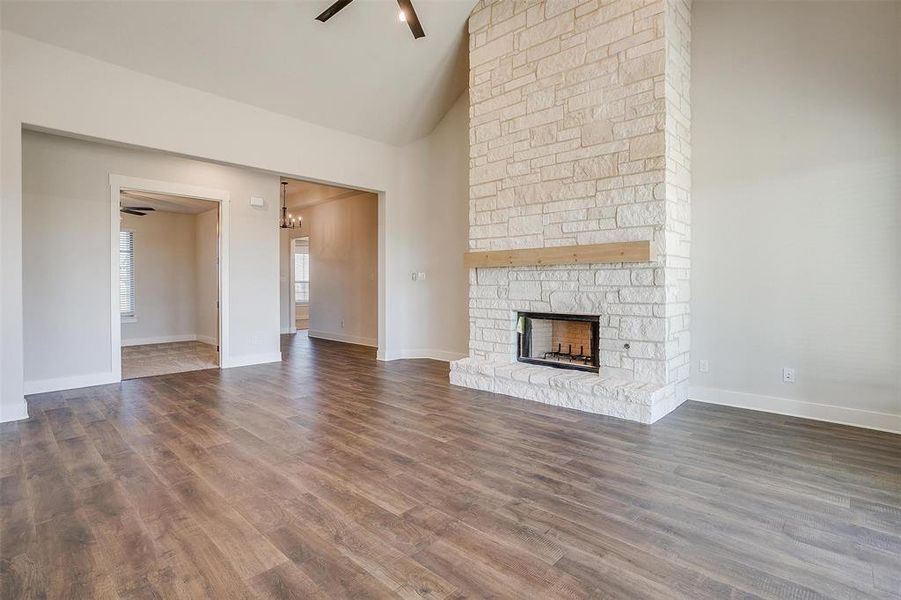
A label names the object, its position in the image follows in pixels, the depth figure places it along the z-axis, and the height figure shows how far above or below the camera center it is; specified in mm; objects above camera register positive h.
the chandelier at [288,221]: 9120 +1636
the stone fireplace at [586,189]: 3838 +1014
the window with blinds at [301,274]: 12414 +616
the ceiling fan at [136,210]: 7422 +1450
